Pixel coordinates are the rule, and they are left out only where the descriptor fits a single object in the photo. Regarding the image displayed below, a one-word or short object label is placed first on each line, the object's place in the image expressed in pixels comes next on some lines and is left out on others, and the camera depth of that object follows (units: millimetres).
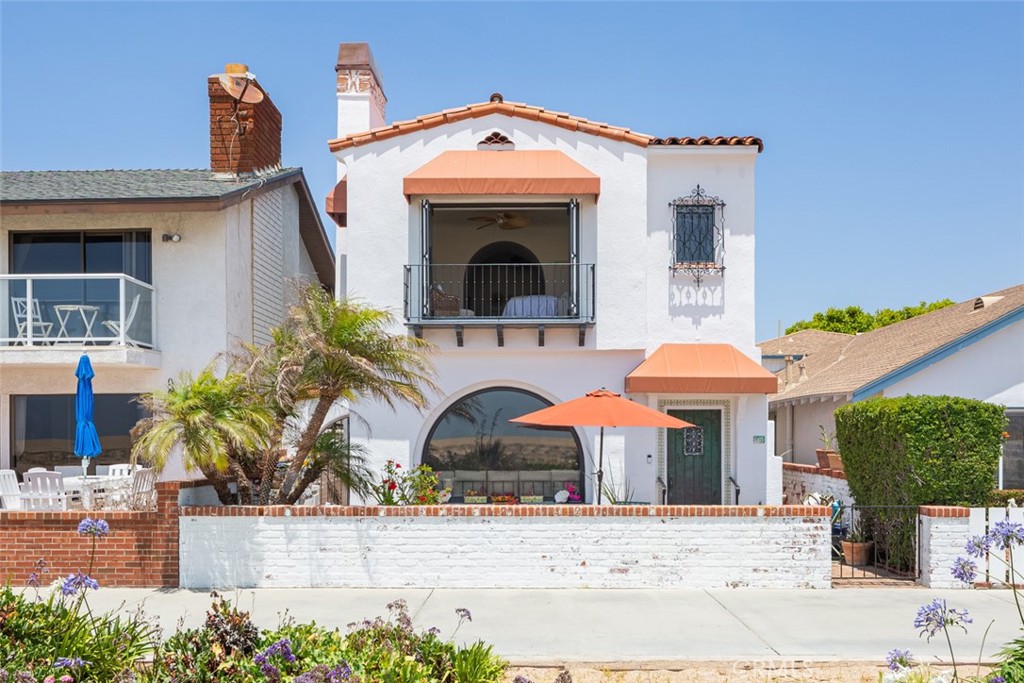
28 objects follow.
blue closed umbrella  14492
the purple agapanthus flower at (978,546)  6508
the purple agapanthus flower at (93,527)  7789
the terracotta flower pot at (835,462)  16362
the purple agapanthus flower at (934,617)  5914
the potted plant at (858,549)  13172
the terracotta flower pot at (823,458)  17094
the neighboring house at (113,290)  15766
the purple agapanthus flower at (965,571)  6457
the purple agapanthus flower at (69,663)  6388
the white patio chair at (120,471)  15938
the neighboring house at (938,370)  16266
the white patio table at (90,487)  13867
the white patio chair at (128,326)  15703
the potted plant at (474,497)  16125
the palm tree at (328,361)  11977
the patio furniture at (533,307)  16141
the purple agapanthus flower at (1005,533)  6441
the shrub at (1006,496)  13375
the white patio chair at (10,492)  14148
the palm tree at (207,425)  11250
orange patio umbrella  12703
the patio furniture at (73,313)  15773
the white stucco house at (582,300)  15750
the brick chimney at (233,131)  18672
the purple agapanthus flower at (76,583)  6971
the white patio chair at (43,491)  13688
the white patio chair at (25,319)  15727
